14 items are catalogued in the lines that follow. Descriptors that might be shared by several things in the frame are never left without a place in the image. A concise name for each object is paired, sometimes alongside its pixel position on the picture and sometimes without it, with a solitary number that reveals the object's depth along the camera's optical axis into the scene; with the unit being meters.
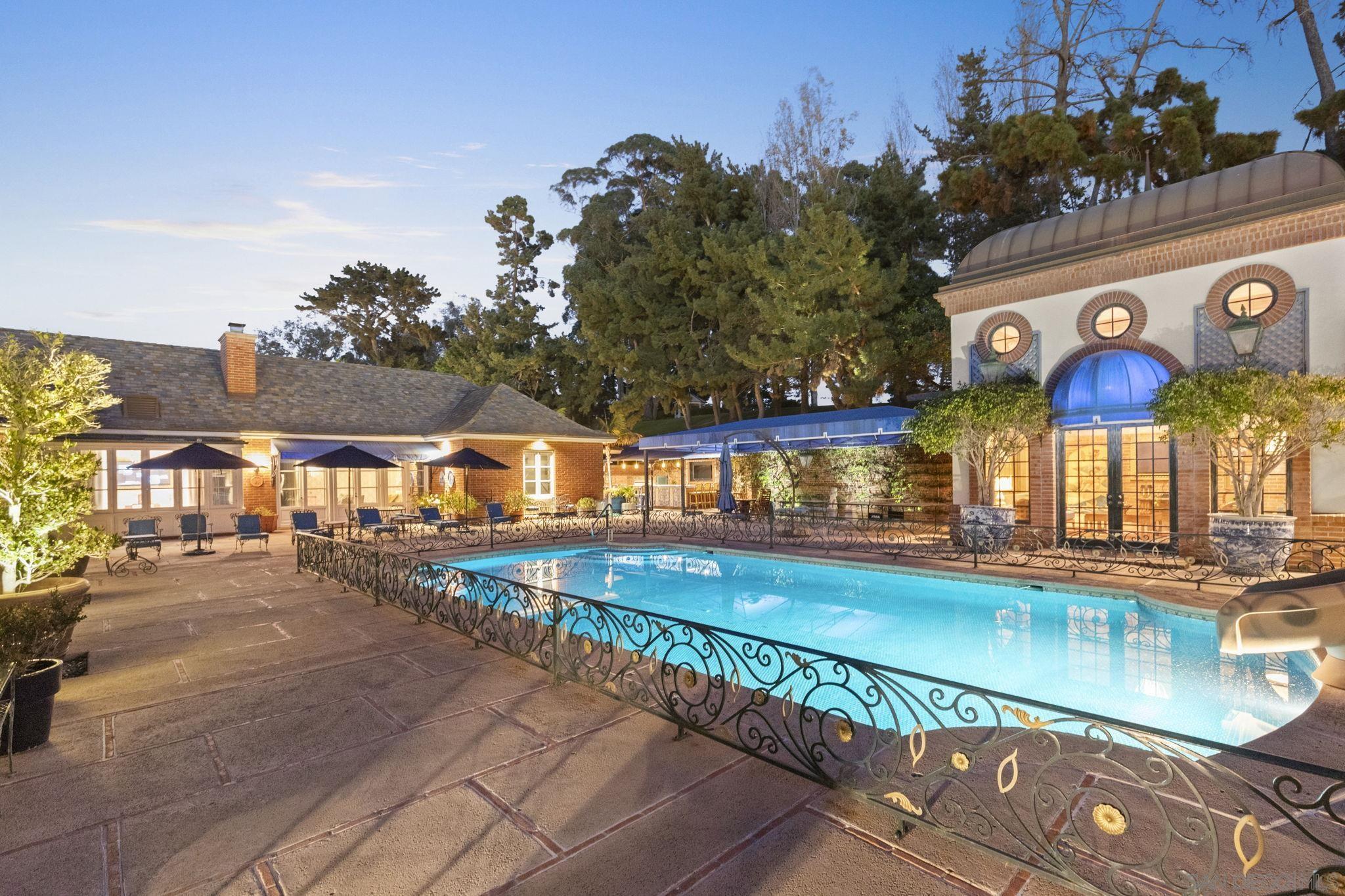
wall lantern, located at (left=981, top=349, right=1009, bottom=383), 13.34
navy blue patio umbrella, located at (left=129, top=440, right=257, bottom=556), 13.53
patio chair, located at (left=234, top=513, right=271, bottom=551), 14.28
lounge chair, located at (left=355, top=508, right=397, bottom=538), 15.48
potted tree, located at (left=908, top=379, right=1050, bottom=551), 12.08
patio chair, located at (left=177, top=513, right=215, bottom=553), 14.47
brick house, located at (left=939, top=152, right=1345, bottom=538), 10.02
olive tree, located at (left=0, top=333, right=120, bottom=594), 6.02
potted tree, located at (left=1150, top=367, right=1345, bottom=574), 9.09
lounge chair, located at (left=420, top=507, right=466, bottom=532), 15.89
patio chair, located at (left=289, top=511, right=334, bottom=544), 14.90
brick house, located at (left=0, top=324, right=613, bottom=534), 16.62
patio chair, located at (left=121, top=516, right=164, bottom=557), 12.73
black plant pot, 3.88
